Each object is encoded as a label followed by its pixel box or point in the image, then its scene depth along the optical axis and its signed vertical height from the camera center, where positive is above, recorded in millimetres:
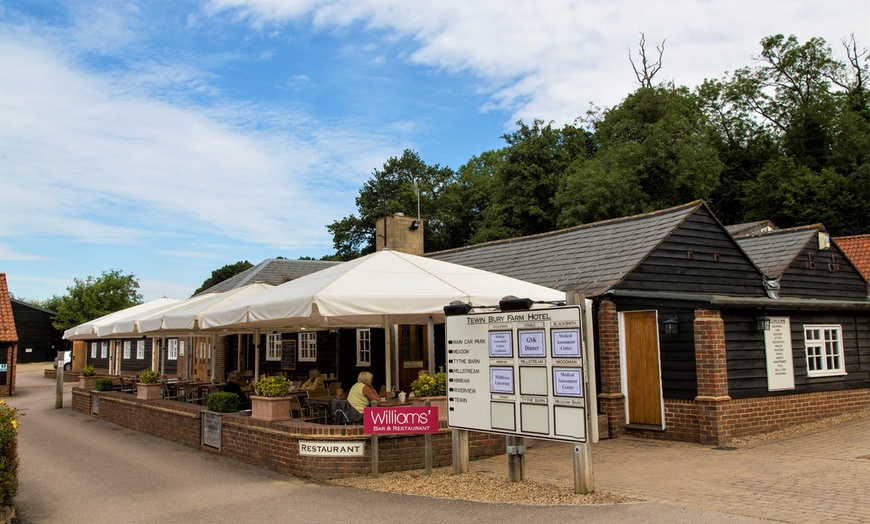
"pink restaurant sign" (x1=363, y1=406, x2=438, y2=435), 8820 -1137
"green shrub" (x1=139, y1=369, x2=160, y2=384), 15844 -885
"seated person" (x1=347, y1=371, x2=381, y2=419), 9906 -887
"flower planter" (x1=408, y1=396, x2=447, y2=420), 10000 -1052
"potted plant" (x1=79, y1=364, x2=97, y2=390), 21000 -1172
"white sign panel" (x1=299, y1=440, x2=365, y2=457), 9156 -1530
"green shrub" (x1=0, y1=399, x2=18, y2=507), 7262 -1256
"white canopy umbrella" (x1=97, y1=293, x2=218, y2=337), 16625 +358
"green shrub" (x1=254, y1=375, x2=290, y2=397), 10273 -774
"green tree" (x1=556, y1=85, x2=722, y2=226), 36812 +8738
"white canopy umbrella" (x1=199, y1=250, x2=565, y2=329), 9273 +568
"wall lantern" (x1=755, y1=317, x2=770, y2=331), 13086 +0
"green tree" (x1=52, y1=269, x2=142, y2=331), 51312 +3050
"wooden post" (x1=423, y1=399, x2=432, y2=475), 9102 -1582
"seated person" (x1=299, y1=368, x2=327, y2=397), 13859 -1063
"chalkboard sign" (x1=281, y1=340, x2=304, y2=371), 21578 -605
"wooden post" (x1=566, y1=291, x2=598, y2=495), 7688 -1556
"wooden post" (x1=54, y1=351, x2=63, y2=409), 22156 -1586
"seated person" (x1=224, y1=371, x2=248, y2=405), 13020 -929
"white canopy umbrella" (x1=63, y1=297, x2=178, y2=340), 20062 +535
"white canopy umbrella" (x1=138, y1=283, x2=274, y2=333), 13289 +535
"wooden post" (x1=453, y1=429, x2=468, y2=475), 9109 -1613
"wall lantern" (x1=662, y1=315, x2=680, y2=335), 12602 +12
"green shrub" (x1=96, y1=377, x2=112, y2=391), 19078 -1230
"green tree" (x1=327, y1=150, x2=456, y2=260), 50906 +10094
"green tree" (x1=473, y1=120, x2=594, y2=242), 42938 +9156
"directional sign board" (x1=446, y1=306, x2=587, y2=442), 7641 -527
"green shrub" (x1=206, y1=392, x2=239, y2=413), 11727 -1126
